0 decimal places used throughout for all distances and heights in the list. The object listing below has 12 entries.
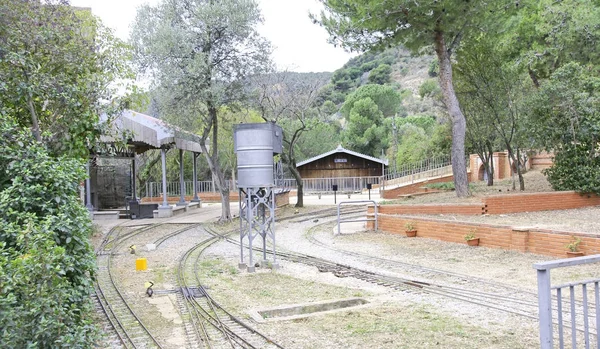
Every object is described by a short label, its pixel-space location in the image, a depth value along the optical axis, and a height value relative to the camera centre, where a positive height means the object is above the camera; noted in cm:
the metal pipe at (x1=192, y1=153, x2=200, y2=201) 3270 +86
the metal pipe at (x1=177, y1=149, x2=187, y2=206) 3008 +1
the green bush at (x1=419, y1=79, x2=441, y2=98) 6238 +1209
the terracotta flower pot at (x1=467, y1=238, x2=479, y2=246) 1238 -151
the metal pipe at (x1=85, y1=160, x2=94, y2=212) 2440 -21
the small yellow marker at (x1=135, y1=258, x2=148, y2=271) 1197 -172
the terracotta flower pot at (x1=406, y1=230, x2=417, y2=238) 1495 -151
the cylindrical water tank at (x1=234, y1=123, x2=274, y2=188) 1141 +78
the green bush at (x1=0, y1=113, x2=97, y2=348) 453 -57
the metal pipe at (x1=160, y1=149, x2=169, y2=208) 2597 +37
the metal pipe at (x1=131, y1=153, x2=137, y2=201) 2692 +50
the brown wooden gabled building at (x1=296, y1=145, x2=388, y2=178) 4169 +151
